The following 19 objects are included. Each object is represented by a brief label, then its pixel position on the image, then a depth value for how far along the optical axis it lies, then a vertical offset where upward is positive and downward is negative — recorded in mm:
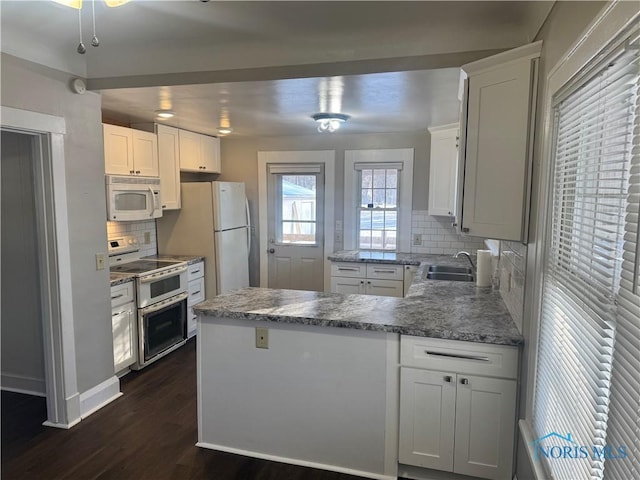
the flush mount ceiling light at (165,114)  3477 +761
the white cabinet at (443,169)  4090 +348
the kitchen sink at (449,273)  3785 -645
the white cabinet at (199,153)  4480 +565
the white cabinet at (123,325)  3278 -1006
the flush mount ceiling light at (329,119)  3592 +743
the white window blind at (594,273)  908 -186
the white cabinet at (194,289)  4254 -919
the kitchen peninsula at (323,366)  2068 -872
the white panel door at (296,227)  5066 -301
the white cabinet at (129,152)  3482 +447
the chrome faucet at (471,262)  3897 -580
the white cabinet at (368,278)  4266 -790
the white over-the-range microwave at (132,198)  3453 +35
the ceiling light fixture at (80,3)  1426 +689
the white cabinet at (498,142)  1819 +292
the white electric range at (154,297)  3551 -874
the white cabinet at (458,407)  1969 -988
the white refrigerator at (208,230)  4441 -305
